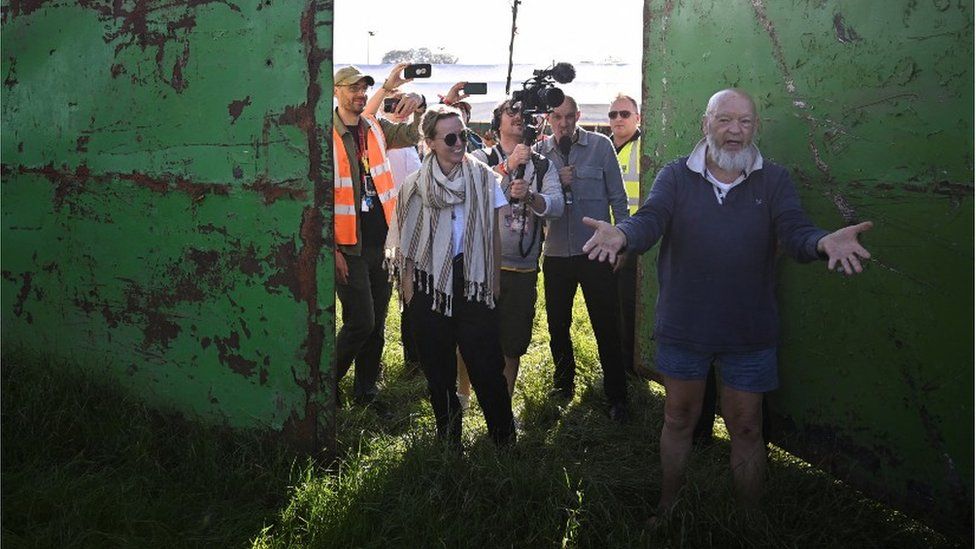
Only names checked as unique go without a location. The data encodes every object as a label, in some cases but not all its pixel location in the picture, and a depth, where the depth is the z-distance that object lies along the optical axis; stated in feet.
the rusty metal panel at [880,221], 10.20
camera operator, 15.37
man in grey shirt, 16.28
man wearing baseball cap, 15.96
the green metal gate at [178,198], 12.52
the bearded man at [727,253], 10.85
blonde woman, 13.44
